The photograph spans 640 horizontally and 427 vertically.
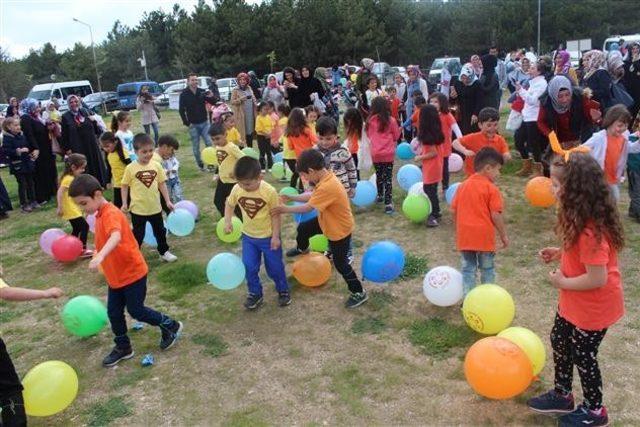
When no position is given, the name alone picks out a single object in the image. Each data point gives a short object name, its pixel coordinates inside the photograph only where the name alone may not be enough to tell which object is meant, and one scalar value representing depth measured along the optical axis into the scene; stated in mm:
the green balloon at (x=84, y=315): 4359
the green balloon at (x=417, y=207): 6750
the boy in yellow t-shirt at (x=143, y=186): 5938
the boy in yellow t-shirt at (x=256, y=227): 4661
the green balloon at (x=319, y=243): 5816
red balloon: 6613
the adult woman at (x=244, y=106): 11625
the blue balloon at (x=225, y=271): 4855
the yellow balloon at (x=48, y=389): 3387
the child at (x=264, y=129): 10180
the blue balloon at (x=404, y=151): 9766
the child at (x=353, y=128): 7508
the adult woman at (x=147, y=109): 13495
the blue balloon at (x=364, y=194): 7324
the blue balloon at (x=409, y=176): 7699
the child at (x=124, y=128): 8188
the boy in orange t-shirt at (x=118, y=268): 3936
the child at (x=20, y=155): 9617
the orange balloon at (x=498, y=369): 3127
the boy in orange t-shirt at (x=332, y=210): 4523
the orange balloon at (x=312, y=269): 5137
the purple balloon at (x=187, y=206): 7211
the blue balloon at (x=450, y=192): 6854
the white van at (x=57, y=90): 30375
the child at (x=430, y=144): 6445
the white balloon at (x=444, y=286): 4504
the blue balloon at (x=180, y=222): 6648
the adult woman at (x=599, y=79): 8281
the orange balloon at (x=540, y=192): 6395
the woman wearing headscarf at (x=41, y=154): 10047
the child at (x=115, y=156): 7391
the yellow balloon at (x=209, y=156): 9430
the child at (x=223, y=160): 6656
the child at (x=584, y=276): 2732
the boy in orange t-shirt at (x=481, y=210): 4152
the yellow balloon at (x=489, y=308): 3957
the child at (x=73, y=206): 6246
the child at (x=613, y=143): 5215
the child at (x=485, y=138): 5797
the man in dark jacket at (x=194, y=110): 11180
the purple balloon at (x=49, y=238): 6711
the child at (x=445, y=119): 7301
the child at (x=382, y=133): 7109
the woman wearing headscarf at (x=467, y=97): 9430
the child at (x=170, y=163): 7254
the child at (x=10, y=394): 3236
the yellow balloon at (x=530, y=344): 3434
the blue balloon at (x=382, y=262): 4887
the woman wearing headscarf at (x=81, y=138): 10023
